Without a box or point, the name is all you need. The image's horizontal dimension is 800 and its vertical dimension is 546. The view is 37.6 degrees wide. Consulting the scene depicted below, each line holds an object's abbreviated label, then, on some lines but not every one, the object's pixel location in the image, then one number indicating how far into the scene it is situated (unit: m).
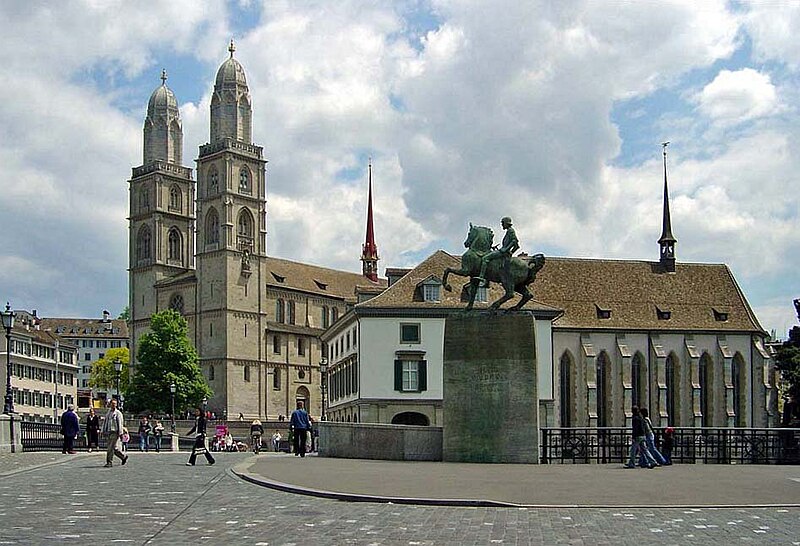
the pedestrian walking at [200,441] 30.69
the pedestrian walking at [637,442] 28.69
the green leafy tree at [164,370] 106.50
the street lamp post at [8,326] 42.31
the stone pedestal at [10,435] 40.28
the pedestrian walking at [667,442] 31.75
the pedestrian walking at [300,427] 37.03
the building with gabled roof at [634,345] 76.62
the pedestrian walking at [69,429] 40.41
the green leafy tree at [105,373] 158.77
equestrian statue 30.86
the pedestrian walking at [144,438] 54.78
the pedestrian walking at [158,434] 53.05
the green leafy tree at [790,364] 75.94
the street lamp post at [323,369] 67.81
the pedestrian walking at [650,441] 29.16
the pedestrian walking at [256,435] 51.72
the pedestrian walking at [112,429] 29.56
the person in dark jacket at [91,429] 44.40
